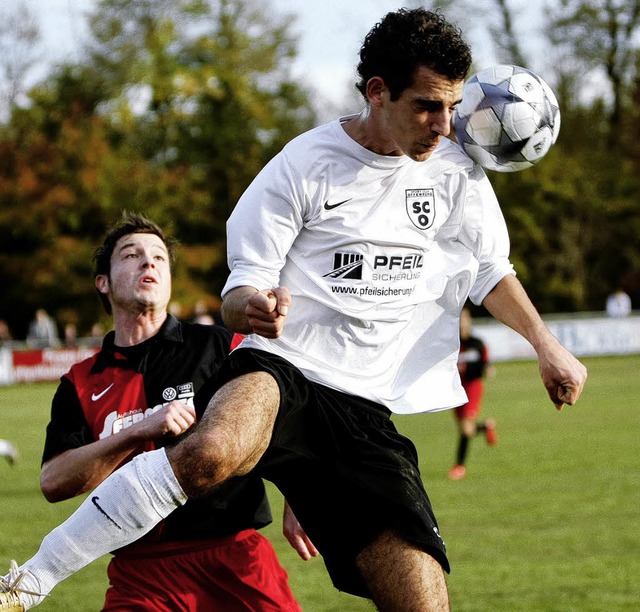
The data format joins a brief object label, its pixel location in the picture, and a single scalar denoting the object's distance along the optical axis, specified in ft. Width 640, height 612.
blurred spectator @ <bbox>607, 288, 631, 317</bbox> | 107.55
